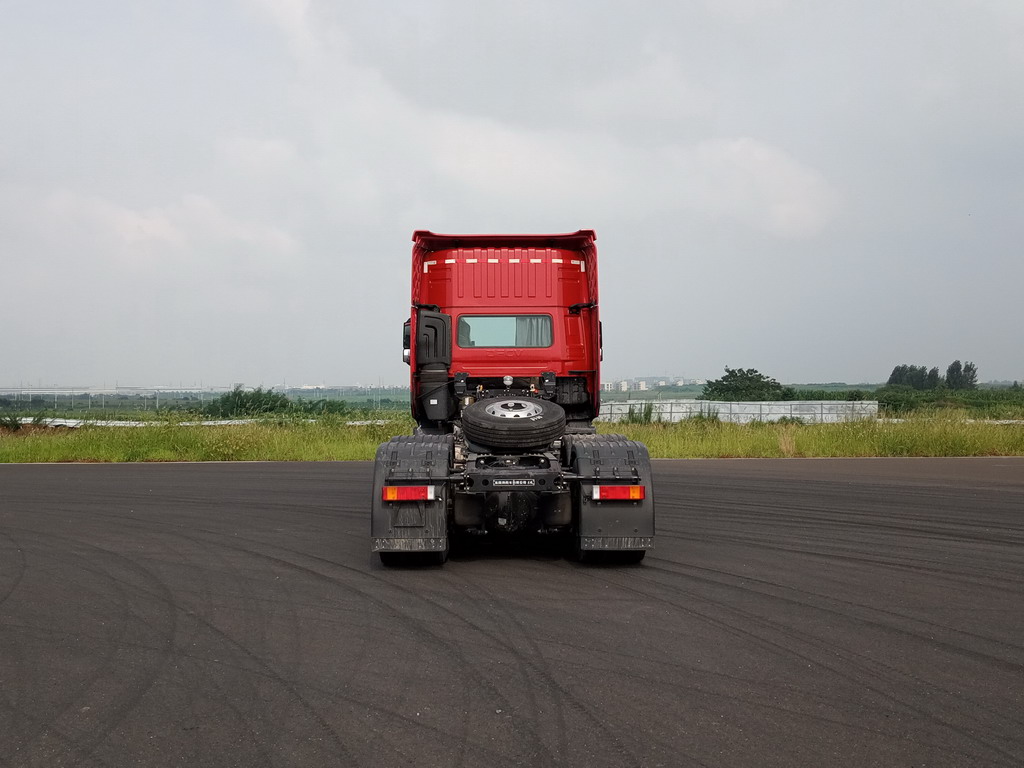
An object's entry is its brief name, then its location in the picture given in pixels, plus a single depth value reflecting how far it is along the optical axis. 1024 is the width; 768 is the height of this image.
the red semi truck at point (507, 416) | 8.60
